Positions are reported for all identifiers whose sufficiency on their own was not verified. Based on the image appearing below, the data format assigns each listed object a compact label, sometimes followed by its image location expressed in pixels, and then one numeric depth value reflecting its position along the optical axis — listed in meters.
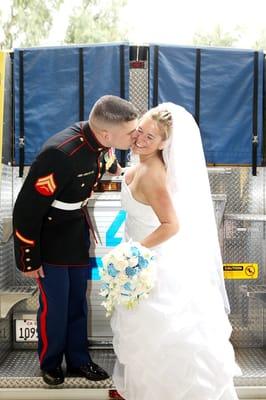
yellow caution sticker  4.18
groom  2.98
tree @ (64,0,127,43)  12.85
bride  2.78
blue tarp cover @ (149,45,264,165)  3.92
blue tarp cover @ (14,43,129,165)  3.88
